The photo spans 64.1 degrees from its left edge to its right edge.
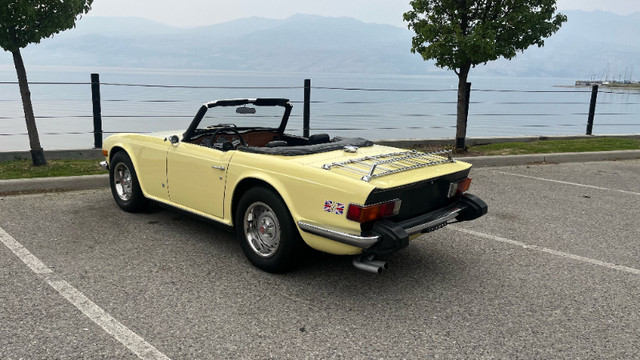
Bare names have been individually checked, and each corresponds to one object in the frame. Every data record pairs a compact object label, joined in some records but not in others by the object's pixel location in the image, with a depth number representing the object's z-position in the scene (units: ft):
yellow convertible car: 11.63
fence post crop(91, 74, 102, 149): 29.99
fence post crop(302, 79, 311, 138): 34.24
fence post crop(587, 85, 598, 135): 44.11
